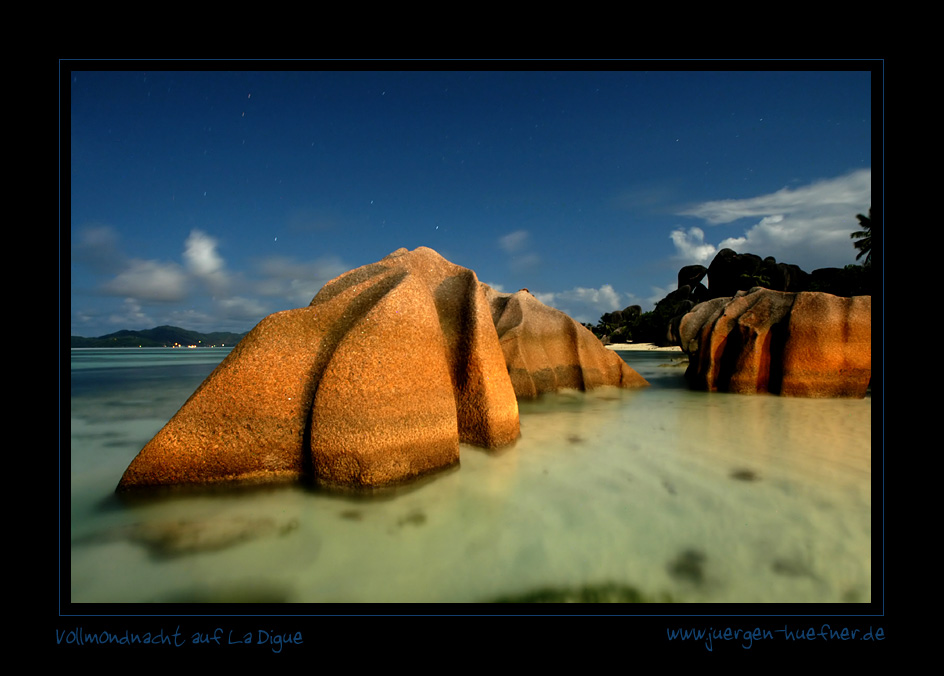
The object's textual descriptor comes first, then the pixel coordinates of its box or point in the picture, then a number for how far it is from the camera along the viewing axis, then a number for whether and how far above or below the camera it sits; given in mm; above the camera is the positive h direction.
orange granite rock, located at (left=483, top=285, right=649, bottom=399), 8355 -228
